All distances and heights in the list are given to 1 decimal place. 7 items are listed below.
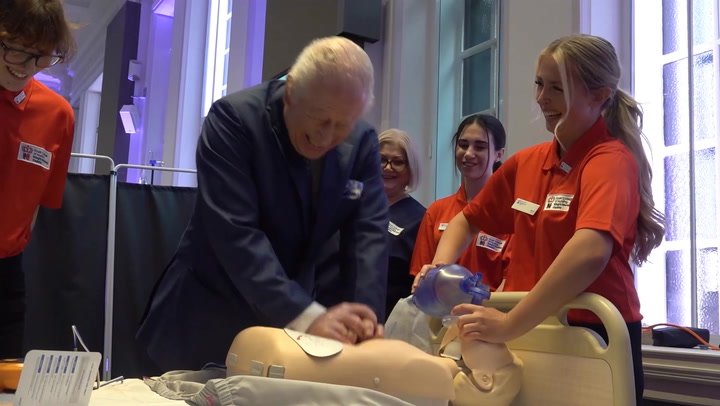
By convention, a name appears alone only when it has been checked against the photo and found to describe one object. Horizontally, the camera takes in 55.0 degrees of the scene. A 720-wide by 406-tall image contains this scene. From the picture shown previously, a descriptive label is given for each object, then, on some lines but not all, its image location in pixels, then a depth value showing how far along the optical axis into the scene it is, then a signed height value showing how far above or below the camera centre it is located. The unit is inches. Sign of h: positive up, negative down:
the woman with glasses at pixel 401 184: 103.6 +13.5
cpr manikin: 43.9 -6.2
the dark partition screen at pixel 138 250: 126.8 +1.8
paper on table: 42.3 -7.6
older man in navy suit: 56.2 +5.0
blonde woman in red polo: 54.0 +6.6
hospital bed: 50.0 -6.8
